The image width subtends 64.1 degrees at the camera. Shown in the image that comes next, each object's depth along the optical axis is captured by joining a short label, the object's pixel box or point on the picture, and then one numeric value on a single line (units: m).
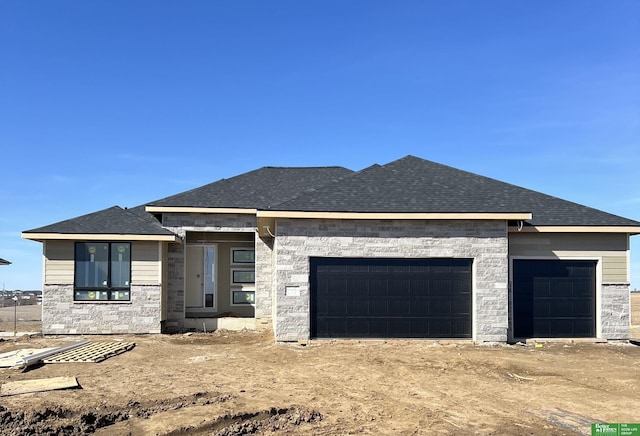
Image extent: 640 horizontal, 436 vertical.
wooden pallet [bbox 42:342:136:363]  12.37
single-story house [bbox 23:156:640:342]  15.06
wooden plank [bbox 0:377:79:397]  9.05
